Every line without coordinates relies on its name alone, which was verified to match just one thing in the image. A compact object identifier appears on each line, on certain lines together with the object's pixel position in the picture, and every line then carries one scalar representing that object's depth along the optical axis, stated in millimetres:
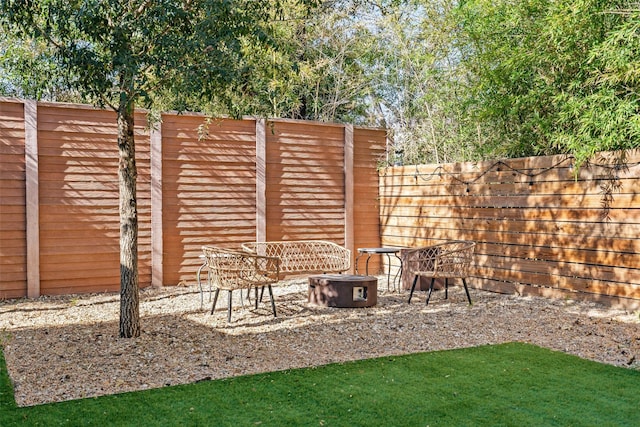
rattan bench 8406
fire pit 6535
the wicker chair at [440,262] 6633
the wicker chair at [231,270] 5719
